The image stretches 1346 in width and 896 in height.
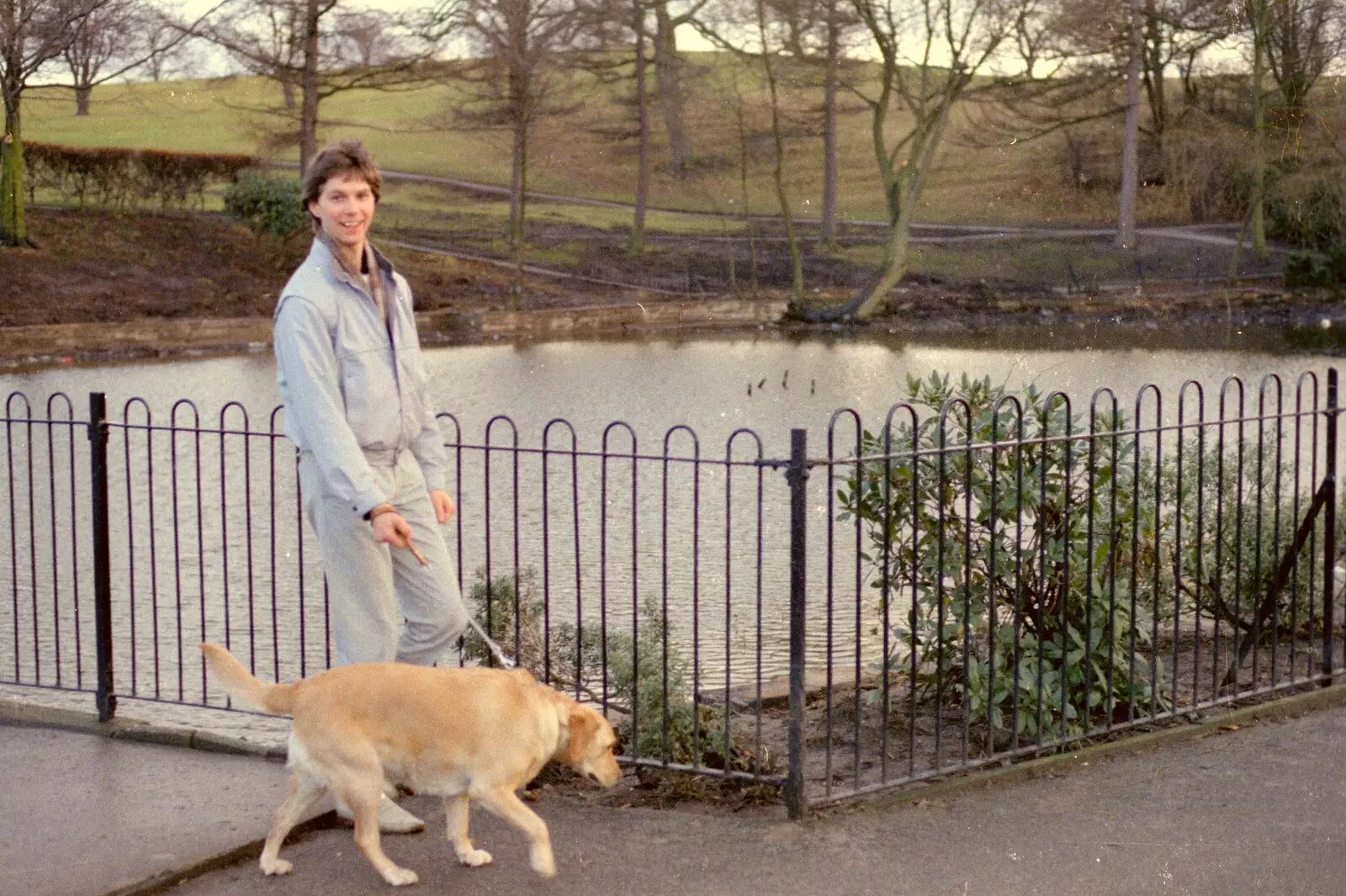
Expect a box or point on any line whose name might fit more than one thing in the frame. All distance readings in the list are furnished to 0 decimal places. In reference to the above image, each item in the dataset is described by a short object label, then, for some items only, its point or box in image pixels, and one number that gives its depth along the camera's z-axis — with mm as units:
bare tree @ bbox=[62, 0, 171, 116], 29203
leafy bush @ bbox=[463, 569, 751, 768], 5980
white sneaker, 5238
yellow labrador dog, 4684
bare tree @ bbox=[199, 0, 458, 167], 33000
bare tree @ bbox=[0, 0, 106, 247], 27750
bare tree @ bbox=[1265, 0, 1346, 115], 34562
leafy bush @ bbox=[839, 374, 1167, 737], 6195
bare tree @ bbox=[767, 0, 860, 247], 36906
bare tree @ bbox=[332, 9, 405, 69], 34562
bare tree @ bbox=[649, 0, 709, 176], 39538
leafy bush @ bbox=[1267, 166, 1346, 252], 40875
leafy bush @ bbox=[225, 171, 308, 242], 32656
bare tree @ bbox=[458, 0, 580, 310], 32781
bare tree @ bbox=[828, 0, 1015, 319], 35812
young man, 5035
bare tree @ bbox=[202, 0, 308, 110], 32688
